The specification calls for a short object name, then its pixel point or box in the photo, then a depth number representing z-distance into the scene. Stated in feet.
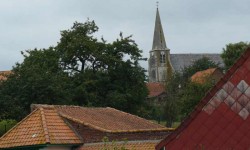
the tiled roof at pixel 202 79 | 211.25
